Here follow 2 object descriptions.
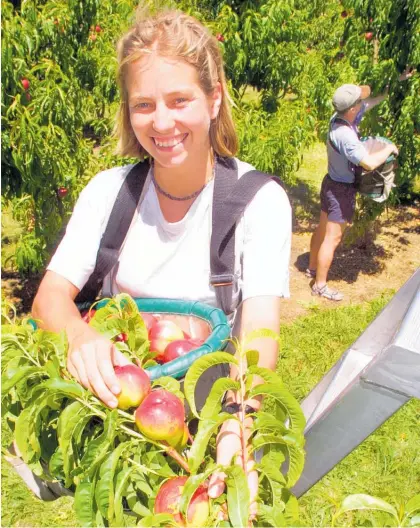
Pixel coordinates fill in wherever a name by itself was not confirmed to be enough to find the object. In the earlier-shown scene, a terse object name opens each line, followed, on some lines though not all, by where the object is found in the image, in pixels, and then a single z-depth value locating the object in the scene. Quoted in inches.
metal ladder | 32.4
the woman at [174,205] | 55.8
